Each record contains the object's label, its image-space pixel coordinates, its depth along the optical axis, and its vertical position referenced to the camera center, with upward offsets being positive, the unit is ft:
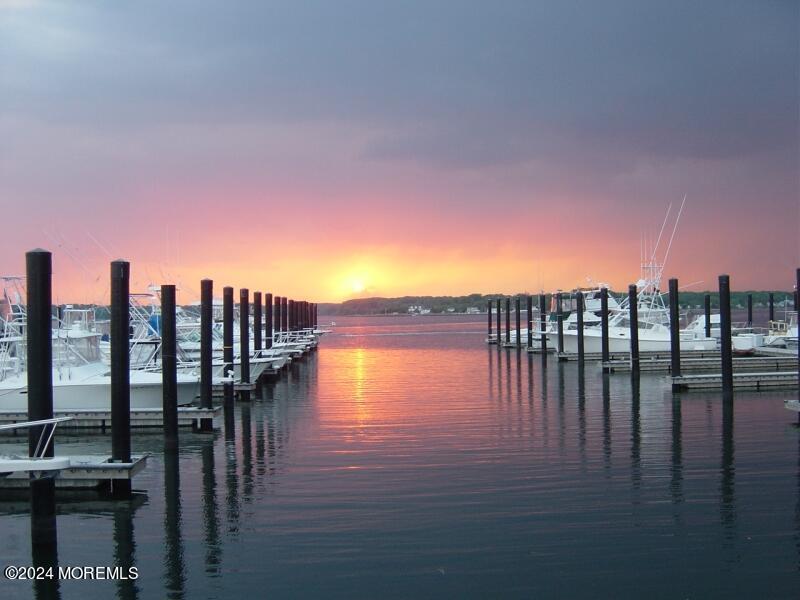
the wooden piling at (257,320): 111.45 -0.46
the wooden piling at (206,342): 68.28 -2.00
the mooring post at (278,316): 159.12 -0.05
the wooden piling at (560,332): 142.35 -3.18
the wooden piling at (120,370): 43.27 -2.67
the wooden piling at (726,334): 78.64 -2.15
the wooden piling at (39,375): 36.29 -2.36
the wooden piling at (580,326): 124.66 -2.12
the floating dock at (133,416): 66.28 -7.50
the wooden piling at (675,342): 87.10 -3.12
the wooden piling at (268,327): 133.45 -1.64
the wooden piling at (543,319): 154.61 -1.30
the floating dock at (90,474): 42.65 -7.63
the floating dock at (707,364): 110.63 -6.99
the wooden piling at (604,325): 115.44 -1.76
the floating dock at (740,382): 87.86 -7.22
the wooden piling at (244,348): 90.36 -3.36
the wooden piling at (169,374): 57.62 -3.74
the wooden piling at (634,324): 104.14 -1.48
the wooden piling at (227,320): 83.76 -0.30
